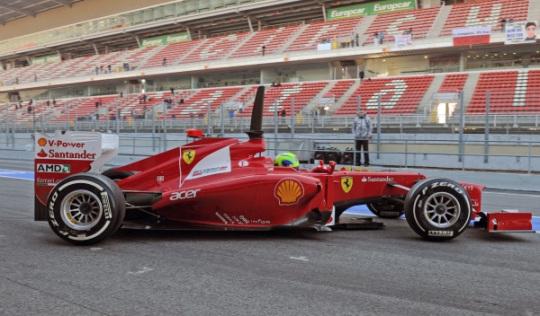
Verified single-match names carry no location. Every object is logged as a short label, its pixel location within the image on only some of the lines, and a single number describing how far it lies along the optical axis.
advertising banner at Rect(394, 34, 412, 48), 28.30
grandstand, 23.17
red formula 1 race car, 4.52
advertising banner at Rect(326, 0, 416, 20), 32.91
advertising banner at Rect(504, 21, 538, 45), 24.20
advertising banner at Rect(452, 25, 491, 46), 25.91
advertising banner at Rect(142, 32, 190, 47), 44.84
